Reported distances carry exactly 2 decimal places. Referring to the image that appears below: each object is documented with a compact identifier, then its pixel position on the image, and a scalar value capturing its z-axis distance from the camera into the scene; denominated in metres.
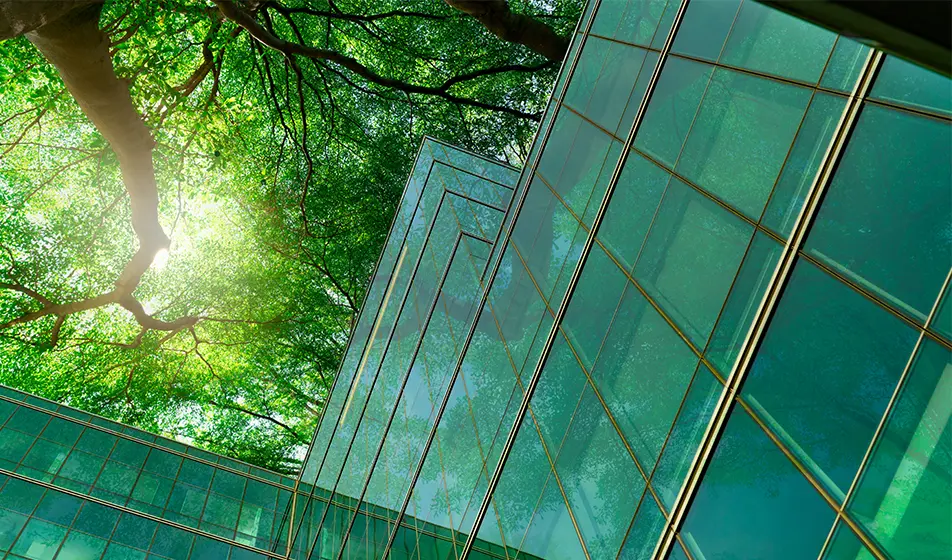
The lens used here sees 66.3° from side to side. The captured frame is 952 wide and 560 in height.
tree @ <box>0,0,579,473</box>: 18.00
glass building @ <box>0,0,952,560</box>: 3.38
